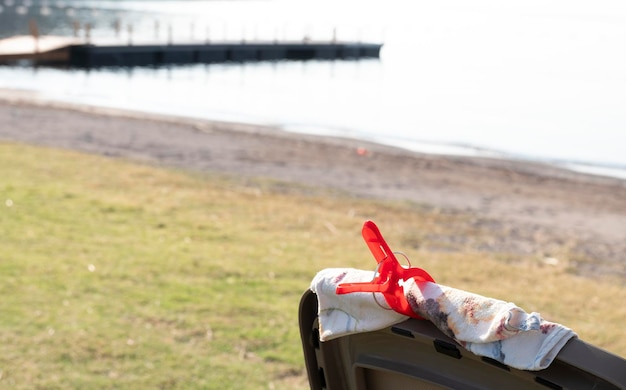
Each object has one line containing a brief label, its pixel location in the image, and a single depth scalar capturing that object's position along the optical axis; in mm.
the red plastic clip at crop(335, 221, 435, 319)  2230
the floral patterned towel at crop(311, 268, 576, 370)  2092
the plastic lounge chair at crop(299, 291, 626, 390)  2038
